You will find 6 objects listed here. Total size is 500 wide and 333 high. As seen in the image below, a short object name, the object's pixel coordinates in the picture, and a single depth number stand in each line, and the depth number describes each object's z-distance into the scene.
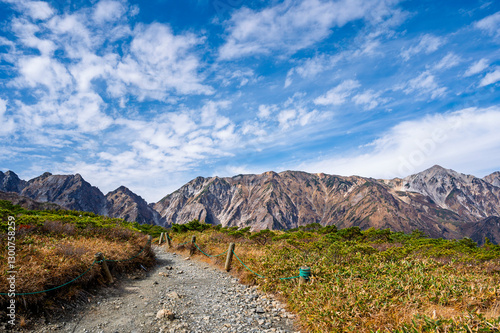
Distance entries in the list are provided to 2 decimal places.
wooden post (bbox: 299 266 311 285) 7.39
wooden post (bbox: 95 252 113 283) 8.26
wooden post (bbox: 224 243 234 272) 11.65
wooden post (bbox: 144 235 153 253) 12.76
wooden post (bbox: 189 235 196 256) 15.99
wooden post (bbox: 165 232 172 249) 19.95
